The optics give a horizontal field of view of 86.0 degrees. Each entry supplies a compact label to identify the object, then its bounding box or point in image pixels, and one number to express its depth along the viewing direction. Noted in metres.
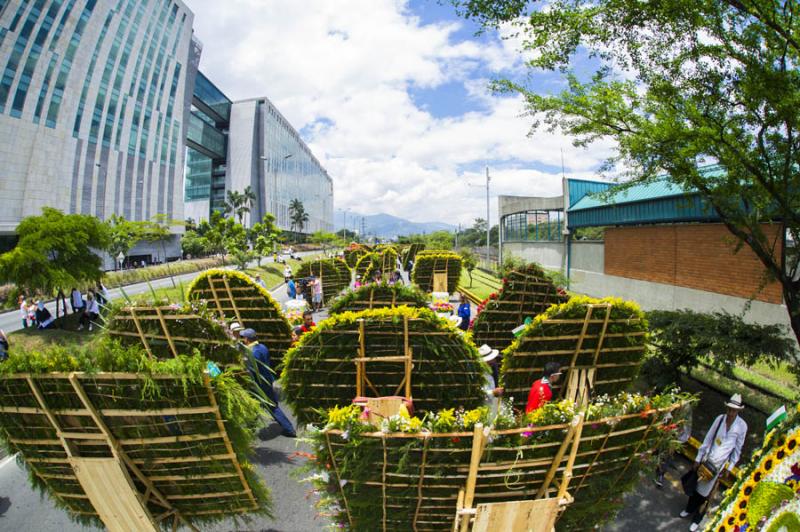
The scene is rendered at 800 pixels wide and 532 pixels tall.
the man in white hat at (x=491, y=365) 5.92
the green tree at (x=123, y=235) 33.16
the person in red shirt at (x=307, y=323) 8.89
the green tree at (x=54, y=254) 12.59
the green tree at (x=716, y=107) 5.59
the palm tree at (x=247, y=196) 60.11
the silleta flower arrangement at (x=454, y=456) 2.89
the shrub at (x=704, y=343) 5.79
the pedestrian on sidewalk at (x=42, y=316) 14.01
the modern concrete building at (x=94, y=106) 31.41
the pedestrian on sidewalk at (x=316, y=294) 16.83
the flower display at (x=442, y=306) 11.89
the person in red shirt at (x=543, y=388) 4.99
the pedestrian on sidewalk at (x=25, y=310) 14.54
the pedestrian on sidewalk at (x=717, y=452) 4.30
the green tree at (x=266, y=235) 39.90
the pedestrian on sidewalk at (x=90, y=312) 14.17
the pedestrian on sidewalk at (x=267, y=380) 6.41
